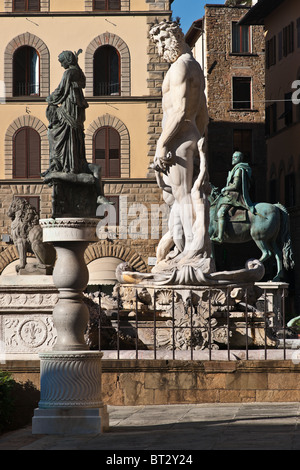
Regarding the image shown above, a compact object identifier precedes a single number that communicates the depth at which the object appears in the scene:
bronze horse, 35.30
